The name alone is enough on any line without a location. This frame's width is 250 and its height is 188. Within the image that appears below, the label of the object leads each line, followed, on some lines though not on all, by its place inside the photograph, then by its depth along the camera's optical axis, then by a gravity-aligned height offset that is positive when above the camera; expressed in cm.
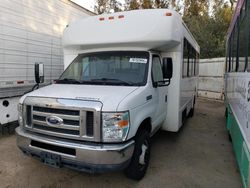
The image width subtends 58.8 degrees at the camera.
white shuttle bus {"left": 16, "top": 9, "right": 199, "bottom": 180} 286 -32
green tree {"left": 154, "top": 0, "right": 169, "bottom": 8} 2364 +770
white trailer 497 +75
